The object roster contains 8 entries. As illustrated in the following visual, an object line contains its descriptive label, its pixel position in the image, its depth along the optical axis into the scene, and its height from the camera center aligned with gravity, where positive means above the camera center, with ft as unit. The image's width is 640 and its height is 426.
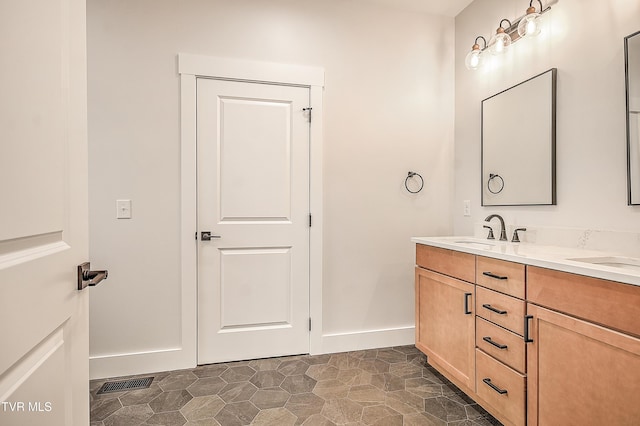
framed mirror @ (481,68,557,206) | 6.55 +1.47
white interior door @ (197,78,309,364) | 7.93 -0.17
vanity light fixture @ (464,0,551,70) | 6.48 +3.81
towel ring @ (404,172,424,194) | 9.15 +0.85
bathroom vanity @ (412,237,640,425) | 3.72 -1.70
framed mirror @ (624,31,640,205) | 5.07 +1.51
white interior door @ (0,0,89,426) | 1.83 +0.00
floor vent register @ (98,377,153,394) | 6.88 -3.65
